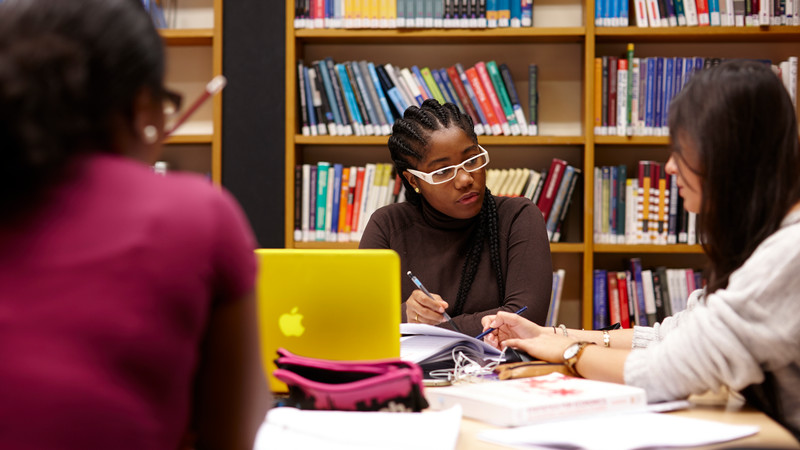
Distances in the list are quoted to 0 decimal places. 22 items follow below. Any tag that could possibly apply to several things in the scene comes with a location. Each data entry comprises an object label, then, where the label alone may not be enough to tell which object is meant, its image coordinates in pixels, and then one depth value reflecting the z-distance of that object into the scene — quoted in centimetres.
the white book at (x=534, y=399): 104
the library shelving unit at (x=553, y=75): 306
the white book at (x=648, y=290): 306
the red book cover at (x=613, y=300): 305
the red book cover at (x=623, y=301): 305
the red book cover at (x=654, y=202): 303
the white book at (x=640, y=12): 300
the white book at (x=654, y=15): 299
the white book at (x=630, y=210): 304
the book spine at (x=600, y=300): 305
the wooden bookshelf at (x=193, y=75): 331
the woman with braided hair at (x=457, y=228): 213
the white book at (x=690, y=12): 297
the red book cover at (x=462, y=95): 308
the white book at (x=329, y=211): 312
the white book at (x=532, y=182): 308
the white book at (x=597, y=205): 304
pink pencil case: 106
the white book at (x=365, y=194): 311
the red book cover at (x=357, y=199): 311
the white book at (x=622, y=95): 301
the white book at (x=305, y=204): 313
